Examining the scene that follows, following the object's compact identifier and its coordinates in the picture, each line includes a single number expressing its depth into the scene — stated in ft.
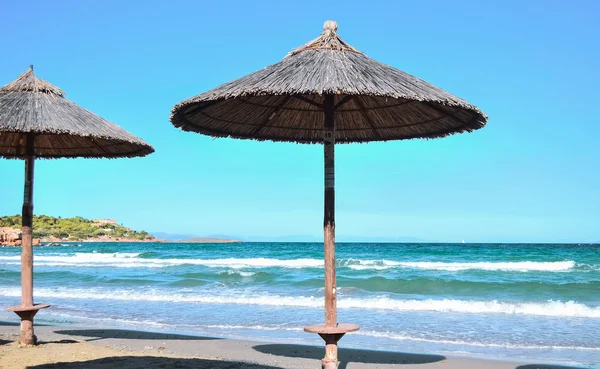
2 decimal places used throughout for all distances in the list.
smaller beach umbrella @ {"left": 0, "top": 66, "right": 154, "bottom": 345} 21.97
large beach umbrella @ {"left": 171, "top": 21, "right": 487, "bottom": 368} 15.34
